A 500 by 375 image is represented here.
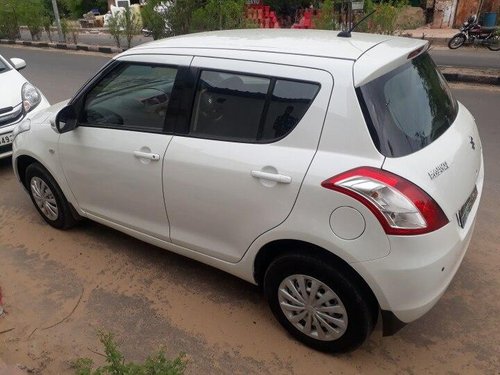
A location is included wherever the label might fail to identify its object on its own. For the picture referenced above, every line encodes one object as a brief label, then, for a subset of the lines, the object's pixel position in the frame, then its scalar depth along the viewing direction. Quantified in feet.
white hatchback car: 7.07
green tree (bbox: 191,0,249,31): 41.37
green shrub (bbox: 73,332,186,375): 6.55
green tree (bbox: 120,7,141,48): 48.20
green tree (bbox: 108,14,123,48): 48.80
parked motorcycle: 42.73
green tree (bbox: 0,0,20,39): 64.39
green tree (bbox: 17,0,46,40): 62.64
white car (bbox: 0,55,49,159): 16.55
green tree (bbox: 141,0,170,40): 44.68
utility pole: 57.75
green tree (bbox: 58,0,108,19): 105.16
